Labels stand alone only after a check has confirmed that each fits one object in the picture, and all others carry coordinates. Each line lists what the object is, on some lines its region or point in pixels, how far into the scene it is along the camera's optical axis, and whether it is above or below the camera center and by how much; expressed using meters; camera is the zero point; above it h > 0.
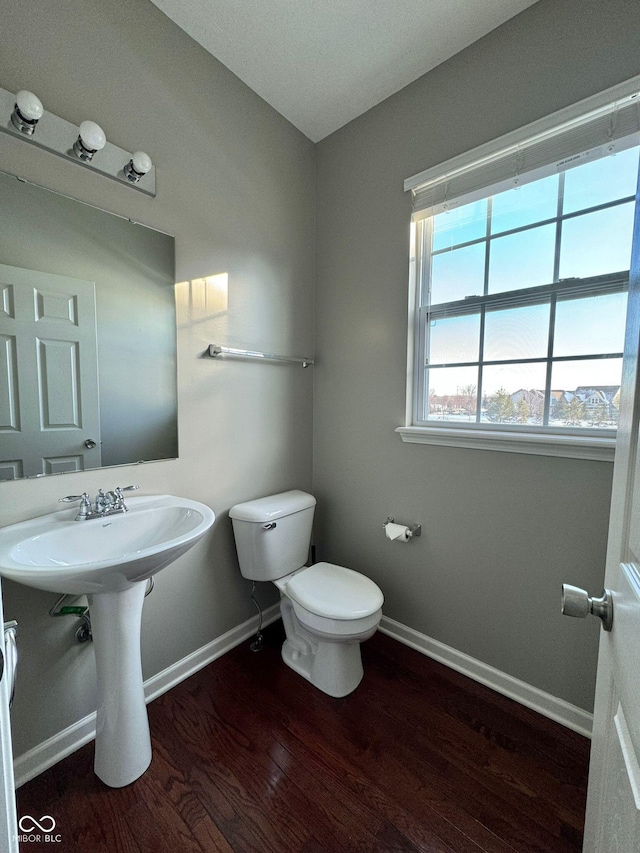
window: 1.22 +0.42
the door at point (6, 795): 0.43 -0.51
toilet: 1.39 -0.83
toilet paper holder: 1.67 -0.63
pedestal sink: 0.98 -0.58
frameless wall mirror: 1.07 +0.20
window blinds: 1.14 +0.93
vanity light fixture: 1.00 +0.79
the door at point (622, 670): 0.45 -0.40
